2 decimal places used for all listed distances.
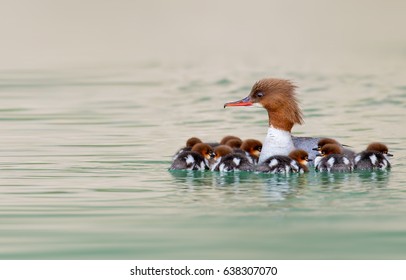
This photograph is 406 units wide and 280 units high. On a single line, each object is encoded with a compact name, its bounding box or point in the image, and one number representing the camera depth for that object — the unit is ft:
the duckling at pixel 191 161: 63.87
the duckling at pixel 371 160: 63.51
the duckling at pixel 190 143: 66.46
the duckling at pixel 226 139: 70.11
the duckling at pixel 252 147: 67.21
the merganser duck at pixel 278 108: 65.05
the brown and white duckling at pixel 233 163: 62.75
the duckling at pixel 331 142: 65.08
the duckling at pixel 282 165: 62.18
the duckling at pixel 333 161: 63.00
